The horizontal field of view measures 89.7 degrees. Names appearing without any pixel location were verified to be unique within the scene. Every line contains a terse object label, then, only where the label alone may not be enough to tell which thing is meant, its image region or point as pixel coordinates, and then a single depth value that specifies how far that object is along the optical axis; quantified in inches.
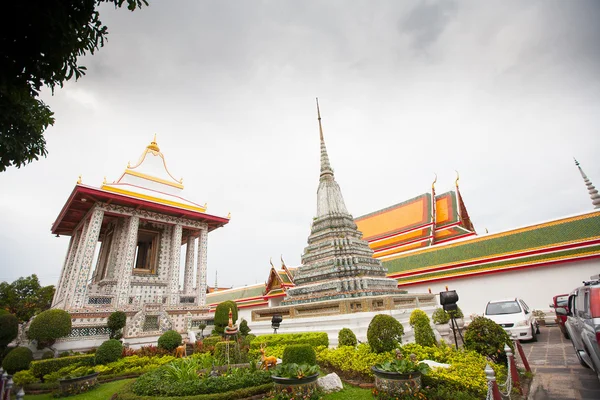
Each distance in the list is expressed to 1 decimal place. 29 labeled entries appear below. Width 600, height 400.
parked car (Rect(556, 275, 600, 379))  148.0
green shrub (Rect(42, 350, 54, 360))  385.5
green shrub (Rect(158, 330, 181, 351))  429.1
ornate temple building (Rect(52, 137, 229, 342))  522.9
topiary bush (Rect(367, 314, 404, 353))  240.2
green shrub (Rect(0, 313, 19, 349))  387.2
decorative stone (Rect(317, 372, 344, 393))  198.5
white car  334.0
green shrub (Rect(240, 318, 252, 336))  506.6
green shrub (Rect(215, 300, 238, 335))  529.3
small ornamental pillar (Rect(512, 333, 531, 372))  200.7
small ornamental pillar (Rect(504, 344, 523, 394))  172.6
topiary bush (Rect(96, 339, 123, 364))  359.9
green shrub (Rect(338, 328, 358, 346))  292.0
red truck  325.4
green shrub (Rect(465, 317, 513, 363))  209.6
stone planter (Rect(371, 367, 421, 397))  169.6
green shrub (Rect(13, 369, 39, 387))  294.9
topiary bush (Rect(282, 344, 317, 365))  211.6
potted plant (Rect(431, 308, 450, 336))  381.7
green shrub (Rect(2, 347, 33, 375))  341.1
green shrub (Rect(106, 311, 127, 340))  473.1
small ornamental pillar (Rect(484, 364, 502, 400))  117.2
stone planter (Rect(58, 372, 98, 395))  251.0
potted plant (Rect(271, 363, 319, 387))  177.8
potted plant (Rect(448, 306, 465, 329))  427.4
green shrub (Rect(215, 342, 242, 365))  274.0
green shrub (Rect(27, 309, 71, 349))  392.2
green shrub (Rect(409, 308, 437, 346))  269.4
